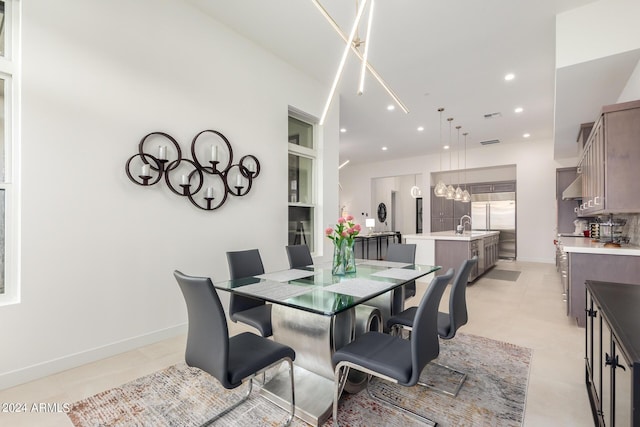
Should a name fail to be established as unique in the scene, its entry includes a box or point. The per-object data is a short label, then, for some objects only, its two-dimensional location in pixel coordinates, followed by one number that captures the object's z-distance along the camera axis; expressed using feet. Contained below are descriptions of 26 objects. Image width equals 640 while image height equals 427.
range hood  17.44
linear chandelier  5.85
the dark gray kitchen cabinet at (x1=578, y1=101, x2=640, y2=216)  8.80
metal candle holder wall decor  9.20
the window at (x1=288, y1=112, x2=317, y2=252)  14.65
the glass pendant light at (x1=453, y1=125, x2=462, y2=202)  21.96
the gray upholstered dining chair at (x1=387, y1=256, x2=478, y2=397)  6.52
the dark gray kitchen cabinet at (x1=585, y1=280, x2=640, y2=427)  2.93
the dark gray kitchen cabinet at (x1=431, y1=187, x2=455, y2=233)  30.48
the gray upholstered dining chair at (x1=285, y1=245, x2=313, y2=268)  10.43
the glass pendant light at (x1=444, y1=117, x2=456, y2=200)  20.82
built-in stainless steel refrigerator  27.40
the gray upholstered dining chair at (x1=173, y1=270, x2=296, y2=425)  4.73
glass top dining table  5.64
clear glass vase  8.23
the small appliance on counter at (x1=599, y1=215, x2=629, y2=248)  12.99
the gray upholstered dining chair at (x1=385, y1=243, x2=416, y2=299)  10.64
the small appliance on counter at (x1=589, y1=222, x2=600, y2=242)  15.34
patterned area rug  5.77
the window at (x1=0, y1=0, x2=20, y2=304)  7.20
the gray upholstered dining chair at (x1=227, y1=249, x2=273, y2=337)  7.51
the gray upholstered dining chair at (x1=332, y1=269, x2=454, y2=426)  4.80
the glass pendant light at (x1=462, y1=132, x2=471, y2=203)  22.72
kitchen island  17.15
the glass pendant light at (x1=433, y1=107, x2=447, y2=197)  19.51
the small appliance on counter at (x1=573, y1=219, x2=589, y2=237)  19.87
